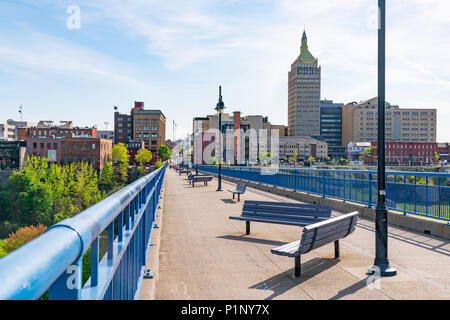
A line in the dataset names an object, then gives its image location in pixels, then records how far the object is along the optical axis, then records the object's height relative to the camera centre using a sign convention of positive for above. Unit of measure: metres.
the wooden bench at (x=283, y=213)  8.92 -1.33
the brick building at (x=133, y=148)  144.88 +2.32
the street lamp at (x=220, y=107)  24.72 +2.92
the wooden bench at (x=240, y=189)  18.14 -1.51
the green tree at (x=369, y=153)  144.25 +0.80
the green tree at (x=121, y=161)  109.56 -1.84
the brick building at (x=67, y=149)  99.94 +1.46
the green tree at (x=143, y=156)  130.88 -0.32
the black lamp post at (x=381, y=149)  6.47 +0.10
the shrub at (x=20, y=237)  46.06 -9.61
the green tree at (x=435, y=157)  144.38 -0.63
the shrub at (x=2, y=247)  48.89 -12.01
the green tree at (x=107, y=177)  99.94 -5.41
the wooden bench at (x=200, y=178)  28.75 -1.63
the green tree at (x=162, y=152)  151.75 +1.13
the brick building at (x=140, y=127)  164.12 +11.30
